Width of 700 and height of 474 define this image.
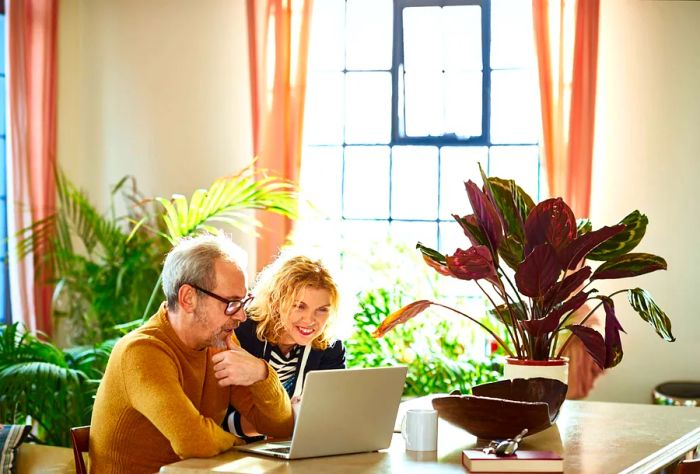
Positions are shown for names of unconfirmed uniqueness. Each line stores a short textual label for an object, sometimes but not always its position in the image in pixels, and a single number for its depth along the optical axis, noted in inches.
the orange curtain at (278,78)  260.4
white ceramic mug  113.2
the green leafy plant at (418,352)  236.4
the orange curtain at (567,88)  245.8
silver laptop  106.0
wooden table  103.8
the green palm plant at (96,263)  249.8
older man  111.0
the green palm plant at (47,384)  197.3
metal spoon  104.1
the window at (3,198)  258.2
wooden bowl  112.3
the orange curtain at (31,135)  253.3
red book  101.9
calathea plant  140.4
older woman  146.4
